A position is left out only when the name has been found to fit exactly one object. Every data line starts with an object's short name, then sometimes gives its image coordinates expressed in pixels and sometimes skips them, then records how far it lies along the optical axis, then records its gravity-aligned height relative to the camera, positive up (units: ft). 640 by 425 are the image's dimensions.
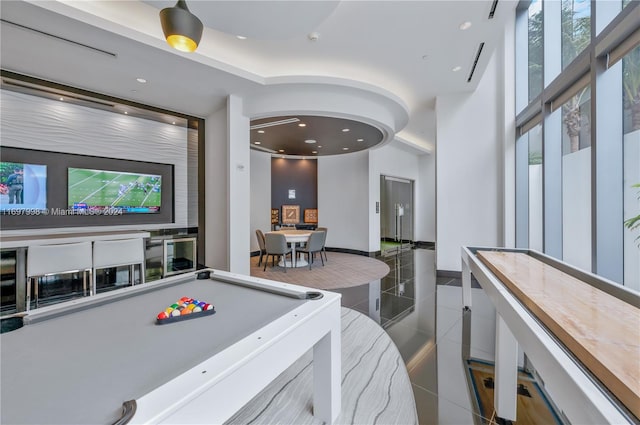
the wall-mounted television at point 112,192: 14.74 +1.31
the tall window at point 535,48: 12.34 +8.43
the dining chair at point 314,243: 20.12 -2.50
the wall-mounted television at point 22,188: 12.60 +1.26
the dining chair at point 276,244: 19.03 -2.39
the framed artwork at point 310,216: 28.99 -0.41
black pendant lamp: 5.63 +4.22
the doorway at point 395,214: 27.94 -0.17
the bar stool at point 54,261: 11.12 -2.25
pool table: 2.63 -1.97
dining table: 20.26 -2.14
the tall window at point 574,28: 8.62 +6.78
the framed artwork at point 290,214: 28.30 -0.18
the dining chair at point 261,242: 21.11 -2.48
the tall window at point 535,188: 12.76 +1.27
